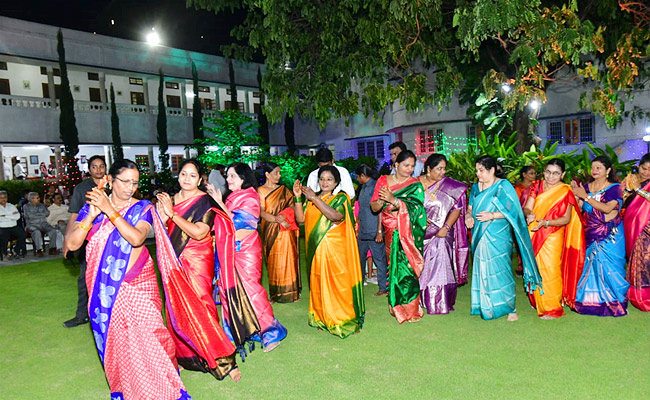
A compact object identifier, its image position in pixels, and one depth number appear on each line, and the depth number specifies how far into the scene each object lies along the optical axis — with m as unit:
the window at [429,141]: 21.16
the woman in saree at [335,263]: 4.85
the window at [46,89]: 22.12
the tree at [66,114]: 19.75
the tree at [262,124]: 27.19
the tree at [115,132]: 21.52
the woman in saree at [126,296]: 3.32
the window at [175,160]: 27.17
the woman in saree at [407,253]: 5.19
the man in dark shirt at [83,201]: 5.27
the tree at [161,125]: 22.81
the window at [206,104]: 27.72
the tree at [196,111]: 24.14
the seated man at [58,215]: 10.99
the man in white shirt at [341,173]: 6.14
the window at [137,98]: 24.88
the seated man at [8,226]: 10.24
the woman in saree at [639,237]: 5.40
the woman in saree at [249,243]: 4.62
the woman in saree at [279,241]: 6.20
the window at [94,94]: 23.19
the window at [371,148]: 28.53
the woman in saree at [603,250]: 5.23
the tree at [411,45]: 6.41
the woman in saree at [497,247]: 5.07
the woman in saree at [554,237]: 5.20
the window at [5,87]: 20.50
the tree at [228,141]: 19.33
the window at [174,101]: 27.08
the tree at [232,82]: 25.73
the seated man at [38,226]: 10.88
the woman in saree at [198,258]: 3.84
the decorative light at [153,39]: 23.18
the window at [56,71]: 21.34
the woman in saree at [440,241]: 5.47
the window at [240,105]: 28.42
